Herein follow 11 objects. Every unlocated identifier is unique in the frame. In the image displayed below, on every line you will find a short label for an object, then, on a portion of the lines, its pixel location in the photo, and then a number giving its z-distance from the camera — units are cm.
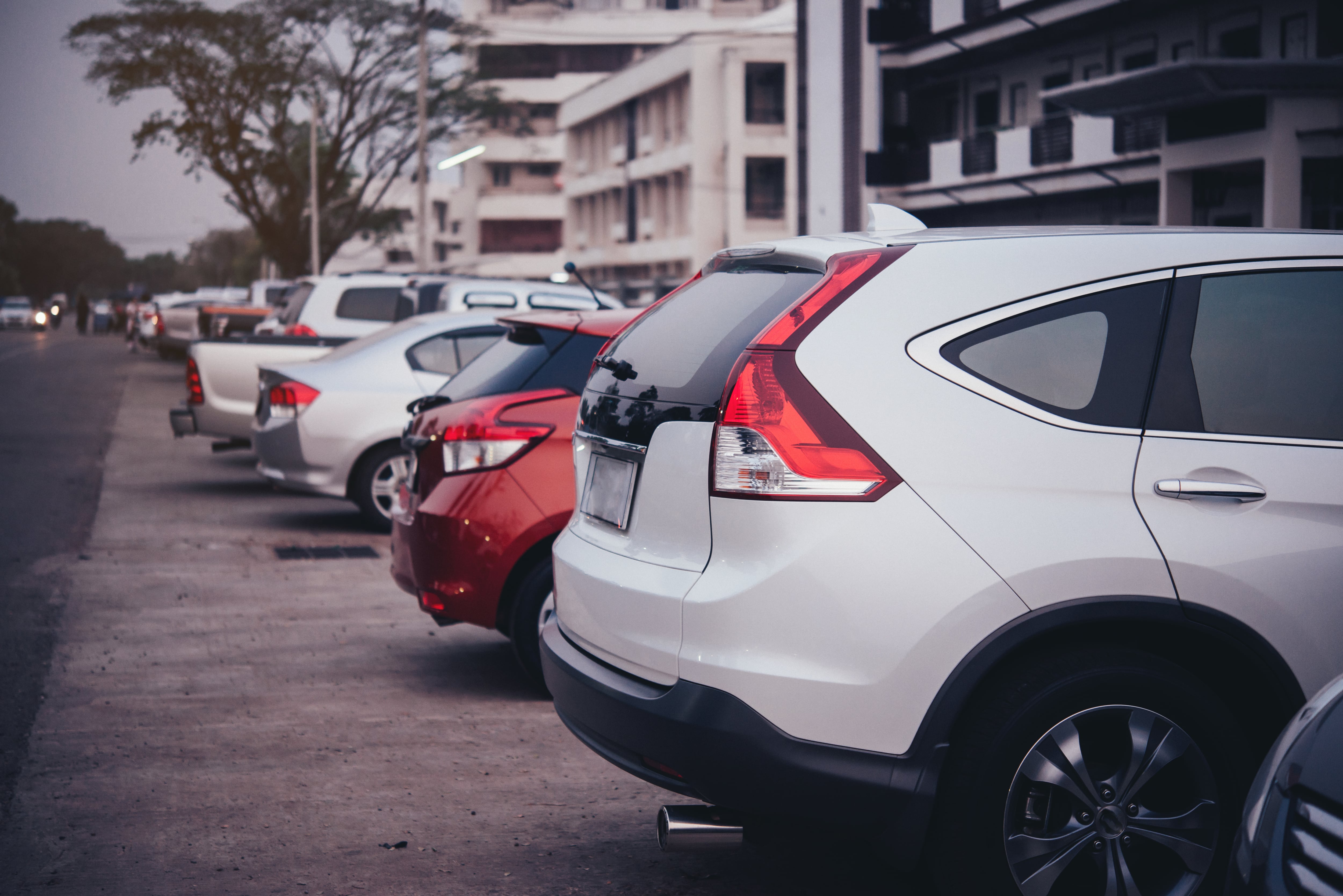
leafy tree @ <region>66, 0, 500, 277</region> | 4394
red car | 585
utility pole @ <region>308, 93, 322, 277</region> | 4484
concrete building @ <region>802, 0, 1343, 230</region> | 1859
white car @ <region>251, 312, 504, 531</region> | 1050
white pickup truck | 1314
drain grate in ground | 980
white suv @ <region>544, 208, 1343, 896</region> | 316
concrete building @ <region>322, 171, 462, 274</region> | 7425
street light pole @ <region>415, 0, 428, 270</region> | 3325
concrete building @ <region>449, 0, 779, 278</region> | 7488
